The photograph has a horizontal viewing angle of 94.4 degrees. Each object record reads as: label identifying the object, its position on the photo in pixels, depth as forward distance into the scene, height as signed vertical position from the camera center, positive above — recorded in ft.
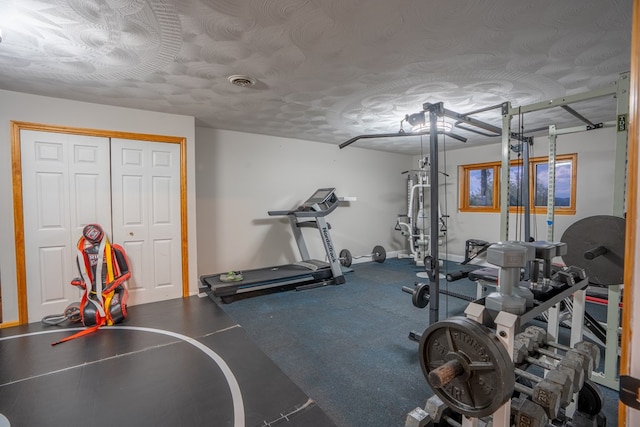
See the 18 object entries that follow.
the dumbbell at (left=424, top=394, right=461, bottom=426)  4.16 -2.96
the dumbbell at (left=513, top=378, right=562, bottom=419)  3.41 -2.27
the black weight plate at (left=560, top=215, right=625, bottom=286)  6.39 -0.97
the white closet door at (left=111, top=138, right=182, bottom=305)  11.44 -0.39
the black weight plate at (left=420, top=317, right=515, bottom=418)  3.04 -1.74
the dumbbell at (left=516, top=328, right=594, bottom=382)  4.13 -2.20
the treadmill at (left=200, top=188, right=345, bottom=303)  12.76 -3.36
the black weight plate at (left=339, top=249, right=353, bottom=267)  16.90 -3.17
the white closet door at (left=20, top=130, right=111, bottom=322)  10.04 +0.02
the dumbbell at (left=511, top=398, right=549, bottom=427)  3.34 -2.43
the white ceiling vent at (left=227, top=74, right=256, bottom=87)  8.42 +3.61
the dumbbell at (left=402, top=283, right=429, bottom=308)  8.58 -2.66
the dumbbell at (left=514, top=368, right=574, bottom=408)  3.57 -2.21
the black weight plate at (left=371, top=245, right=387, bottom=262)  19.42 -3.33
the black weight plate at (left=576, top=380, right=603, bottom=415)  4.96 -3.33
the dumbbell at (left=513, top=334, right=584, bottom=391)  3.83 -2.25
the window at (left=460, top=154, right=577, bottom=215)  15.07 +1.02
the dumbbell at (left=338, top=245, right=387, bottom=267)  19.42 -3.35
